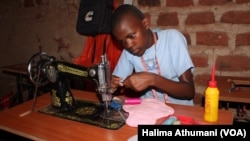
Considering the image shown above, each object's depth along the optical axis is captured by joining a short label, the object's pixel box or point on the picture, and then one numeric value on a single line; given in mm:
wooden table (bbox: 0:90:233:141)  1206
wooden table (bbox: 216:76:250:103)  1782
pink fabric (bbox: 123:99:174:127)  1276
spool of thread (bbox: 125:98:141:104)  1494
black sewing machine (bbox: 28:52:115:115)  1431
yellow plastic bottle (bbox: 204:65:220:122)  1199
